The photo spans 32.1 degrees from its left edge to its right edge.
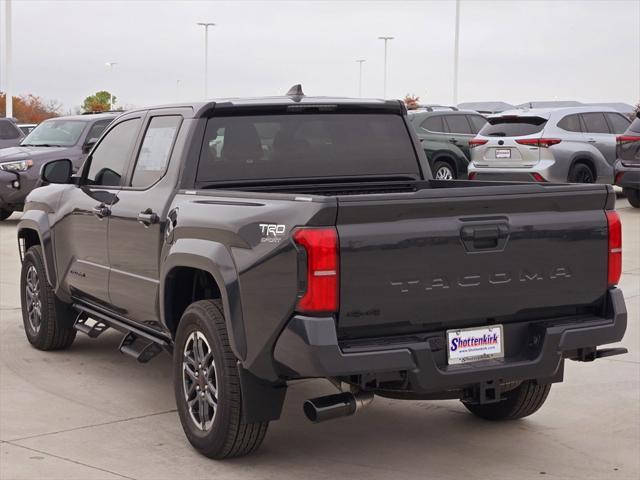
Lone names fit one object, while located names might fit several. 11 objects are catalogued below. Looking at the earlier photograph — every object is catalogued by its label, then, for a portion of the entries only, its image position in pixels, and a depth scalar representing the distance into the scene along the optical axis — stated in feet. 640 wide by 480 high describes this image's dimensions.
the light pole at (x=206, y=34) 247.09
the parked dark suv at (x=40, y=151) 58.95
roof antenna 23.16
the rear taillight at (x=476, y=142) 65.16
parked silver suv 63.67
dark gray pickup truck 16.30
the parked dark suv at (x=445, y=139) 74.18
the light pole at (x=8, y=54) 147.54
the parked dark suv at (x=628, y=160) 60.64
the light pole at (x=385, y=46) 272.10
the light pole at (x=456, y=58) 177.17
